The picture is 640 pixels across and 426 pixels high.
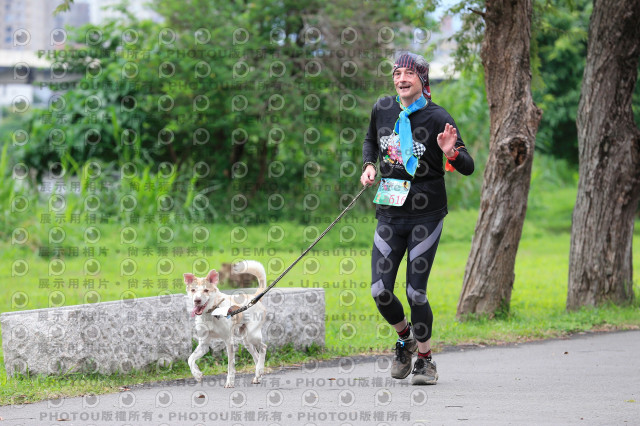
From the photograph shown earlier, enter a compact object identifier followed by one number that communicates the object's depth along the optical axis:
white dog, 12.57
